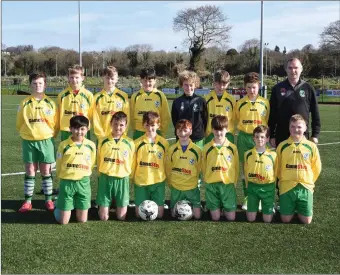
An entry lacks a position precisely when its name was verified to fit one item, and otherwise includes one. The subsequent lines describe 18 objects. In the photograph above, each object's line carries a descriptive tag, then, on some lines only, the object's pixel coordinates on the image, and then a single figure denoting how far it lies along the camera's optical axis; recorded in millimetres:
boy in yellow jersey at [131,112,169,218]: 5566
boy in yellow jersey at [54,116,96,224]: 5262
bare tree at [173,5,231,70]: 59125
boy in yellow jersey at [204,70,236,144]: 5980
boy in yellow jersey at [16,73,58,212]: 5719
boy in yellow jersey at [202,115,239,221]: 5441
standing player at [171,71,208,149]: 5938
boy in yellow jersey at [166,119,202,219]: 5570
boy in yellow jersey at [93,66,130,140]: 5945
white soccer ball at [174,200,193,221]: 5371
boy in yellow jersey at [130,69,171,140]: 6098
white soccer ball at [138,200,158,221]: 5344
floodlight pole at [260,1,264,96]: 22994
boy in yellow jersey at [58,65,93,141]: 5887
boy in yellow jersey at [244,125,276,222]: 5367
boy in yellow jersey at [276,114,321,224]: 5301
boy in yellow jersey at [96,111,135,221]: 5414
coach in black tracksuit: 5637
